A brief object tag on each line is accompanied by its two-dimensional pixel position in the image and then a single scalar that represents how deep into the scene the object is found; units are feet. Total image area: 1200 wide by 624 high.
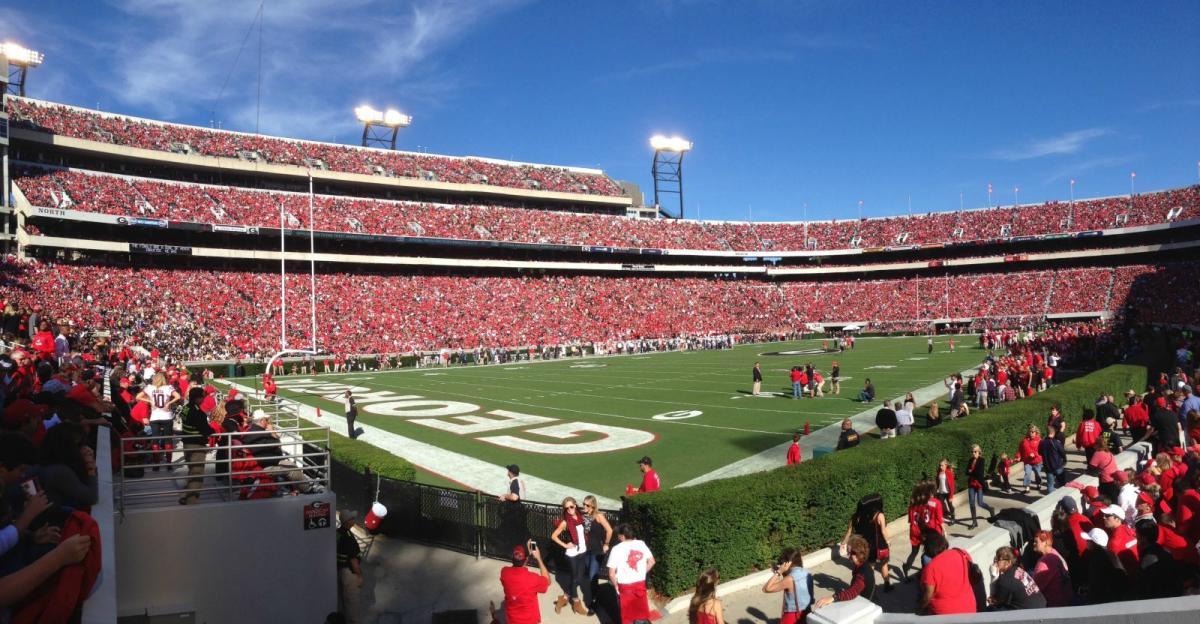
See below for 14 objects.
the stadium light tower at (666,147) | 289.53
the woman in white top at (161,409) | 37.45
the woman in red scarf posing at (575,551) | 28.50
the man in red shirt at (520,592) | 21.97
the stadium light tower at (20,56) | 159.12
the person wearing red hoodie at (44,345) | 48.08
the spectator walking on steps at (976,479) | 36.65
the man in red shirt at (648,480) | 32.36
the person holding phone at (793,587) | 21.50
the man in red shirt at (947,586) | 19.12
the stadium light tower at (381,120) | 239.71
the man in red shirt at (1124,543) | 21.70
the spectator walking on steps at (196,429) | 29.07
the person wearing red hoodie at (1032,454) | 42.09
